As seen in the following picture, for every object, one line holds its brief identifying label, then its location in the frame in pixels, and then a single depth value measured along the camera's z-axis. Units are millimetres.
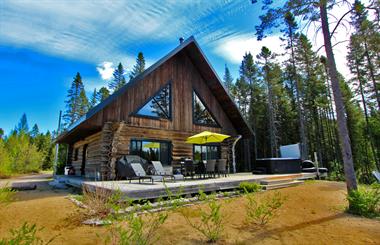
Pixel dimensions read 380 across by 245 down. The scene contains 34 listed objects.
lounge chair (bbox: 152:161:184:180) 7128
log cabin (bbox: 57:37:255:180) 8766
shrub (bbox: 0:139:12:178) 14609
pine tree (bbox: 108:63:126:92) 32406
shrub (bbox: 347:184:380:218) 4598
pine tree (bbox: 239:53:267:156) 24094
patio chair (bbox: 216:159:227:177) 8258
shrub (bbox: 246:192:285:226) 3811
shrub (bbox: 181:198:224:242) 3009
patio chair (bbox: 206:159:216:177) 7938
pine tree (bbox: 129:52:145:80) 30656
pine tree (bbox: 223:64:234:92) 30567
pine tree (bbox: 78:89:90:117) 31391
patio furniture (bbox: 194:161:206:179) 8086
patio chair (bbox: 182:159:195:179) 8000
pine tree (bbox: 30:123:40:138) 52441
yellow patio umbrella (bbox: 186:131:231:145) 8508
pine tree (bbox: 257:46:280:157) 19531
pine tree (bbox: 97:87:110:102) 33125
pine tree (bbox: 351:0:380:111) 5884
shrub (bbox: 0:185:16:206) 3916
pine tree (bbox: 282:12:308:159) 17250
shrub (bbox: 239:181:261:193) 6535
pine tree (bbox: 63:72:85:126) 31125
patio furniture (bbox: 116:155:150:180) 6631
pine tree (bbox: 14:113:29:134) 50069
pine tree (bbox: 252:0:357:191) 5266
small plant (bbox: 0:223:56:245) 1602
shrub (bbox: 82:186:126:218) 3891
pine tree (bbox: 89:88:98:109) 35938
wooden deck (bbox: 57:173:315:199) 4645
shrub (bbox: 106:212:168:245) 2209
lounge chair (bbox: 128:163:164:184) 6262
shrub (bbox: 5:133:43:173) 19459
